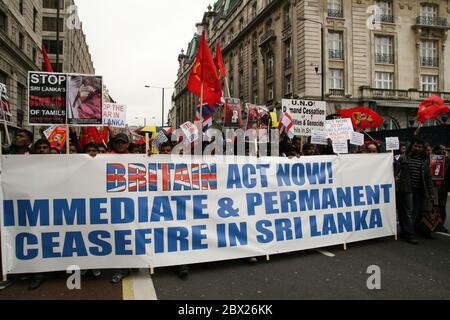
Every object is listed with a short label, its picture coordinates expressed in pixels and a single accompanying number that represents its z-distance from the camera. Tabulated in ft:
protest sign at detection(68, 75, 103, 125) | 18.51
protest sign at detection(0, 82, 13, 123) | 18.18
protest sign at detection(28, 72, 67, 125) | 18.01
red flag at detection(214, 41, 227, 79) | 29.32
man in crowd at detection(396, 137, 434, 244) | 20.35
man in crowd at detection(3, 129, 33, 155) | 16.70
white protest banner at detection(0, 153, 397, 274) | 13.87
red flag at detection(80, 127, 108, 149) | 26.63
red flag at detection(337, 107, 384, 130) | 38.52
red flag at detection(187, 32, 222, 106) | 21.94
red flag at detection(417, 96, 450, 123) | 32.61
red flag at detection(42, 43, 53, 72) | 25.91
